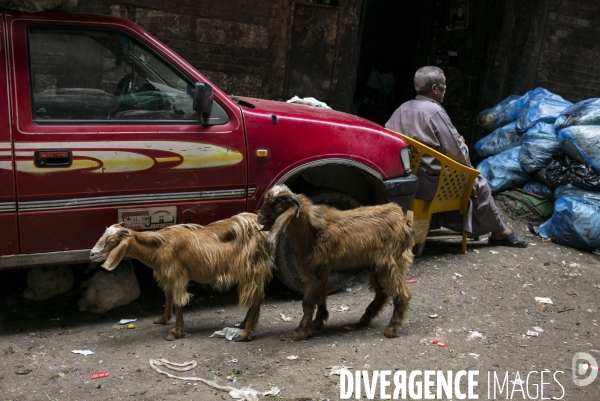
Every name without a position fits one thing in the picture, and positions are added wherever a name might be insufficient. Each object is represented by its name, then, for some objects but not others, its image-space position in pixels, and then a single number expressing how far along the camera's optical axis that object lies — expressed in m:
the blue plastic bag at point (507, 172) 8.44
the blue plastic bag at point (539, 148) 8.13
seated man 6.34
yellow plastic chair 6.25
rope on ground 3.86
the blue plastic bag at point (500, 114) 9.24
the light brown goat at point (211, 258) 4.50
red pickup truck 4.30
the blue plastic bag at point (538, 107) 8.50
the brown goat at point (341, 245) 4.44
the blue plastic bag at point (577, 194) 7.57
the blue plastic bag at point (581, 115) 7.79
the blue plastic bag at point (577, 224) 7.42
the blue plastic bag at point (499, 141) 8.82
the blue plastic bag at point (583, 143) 7.58
